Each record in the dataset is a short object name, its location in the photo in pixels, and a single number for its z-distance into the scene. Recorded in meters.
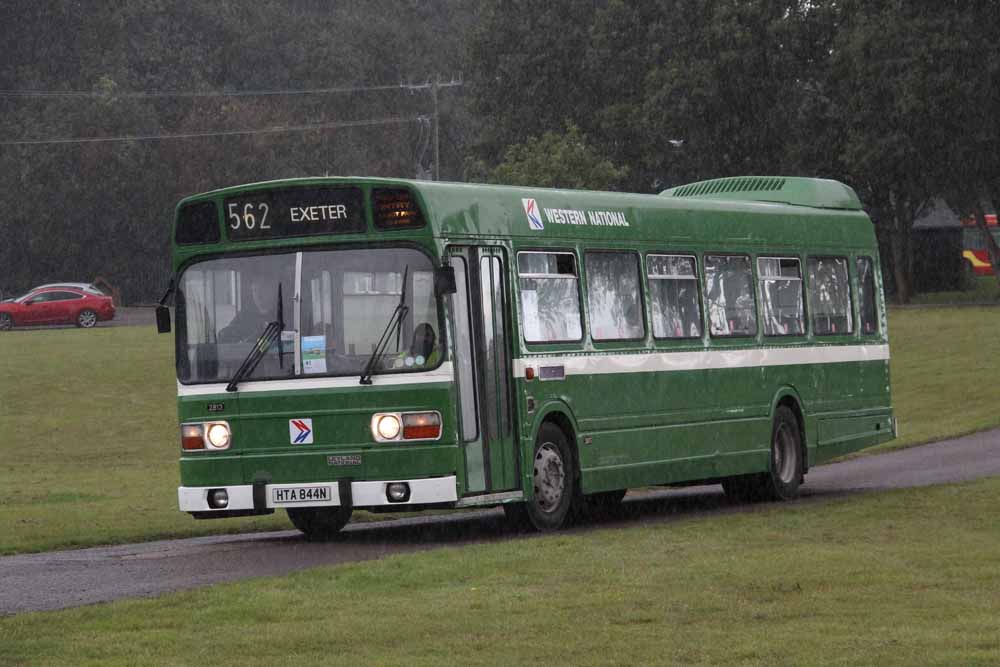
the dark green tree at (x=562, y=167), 69.81
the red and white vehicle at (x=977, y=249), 119.38
